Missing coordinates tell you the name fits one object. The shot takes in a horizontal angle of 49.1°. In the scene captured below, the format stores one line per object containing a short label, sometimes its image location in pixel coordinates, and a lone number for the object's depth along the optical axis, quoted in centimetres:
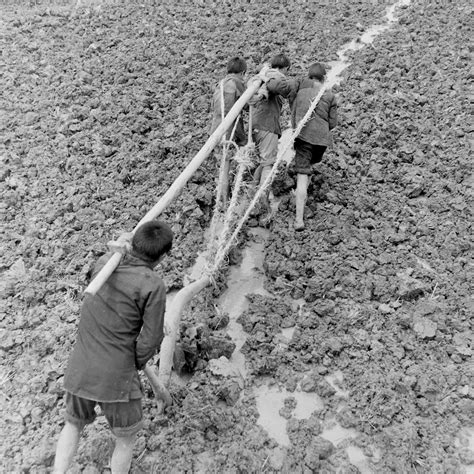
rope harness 370
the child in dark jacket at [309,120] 435
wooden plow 289
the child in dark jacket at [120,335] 237
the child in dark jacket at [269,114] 422
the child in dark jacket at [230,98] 430
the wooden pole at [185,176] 224
